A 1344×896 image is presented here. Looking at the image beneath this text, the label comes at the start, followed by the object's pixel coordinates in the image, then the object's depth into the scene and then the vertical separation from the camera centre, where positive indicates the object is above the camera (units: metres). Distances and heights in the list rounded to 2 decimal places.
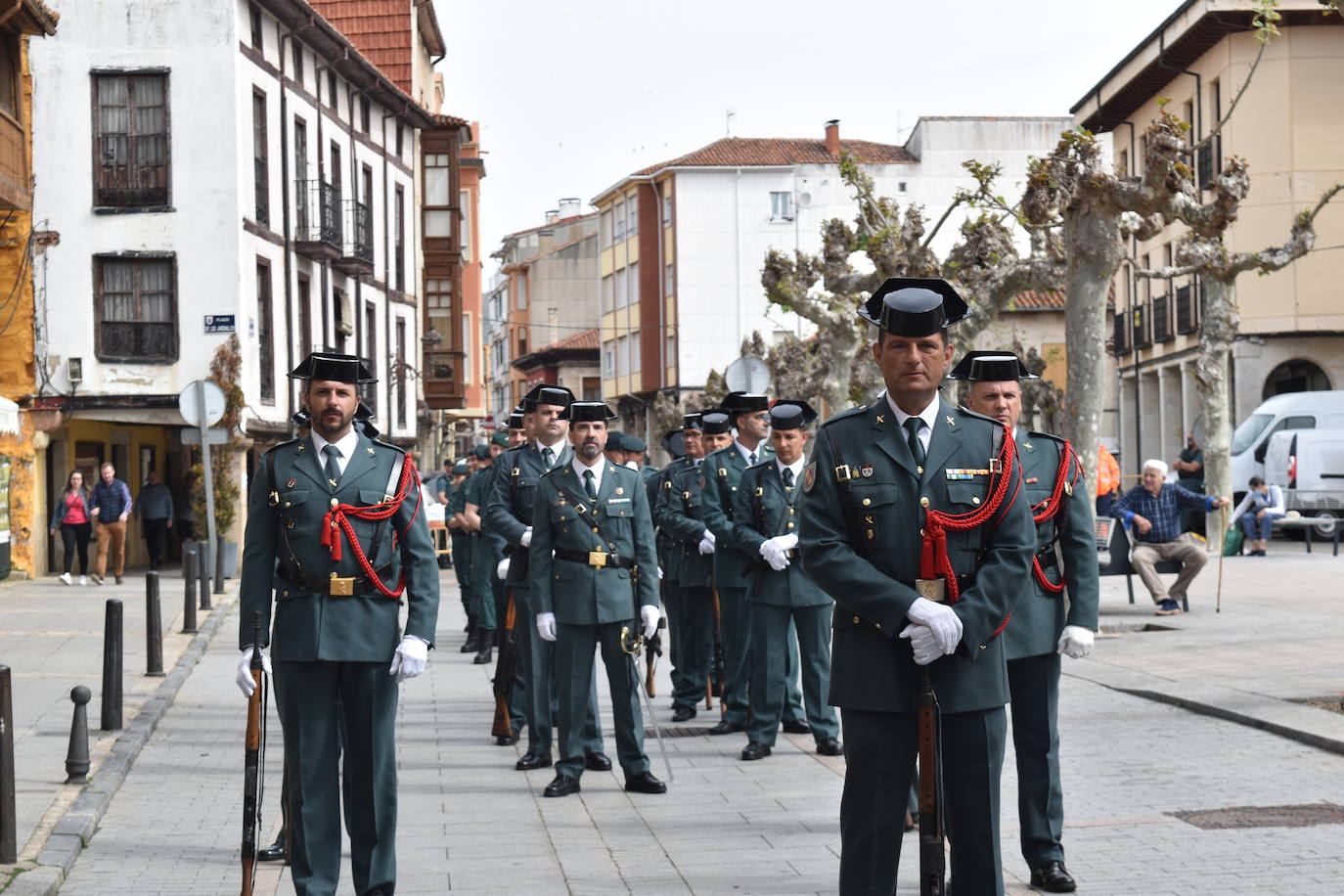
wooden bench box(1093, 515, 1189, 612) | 19.14 -0.85
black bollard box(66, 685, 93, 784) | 9.93 -1.54
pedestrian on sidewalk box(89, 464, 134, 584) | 28.06 -0.41
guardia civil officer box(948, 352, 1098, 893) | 7.21 -0.65
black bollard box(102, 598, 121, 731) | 11.82 -1.26
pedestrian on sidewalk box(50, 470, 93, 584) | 28.02 -0.60
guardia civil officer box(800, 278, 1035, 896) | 5.25 -0.31
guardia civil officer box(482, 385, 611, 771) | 10.65 -0.35
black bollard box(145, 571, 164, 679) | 15.47 -1.43
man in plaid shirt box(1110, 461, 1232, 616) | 18.70 -0.69
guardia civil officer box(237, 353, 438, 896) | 6.76 -0.54
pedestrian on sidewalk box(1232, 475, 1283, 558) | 29.47 -0.90
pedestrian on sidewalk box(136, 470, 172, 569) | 31.95 -0.59
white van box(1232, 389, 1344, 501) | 34.64 +0.80
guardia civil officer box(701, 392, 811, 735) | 11.91 -0.58
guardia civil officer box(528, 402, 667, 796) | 9.59 -0.58
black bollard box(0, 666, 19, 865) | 7.75 -1.34
